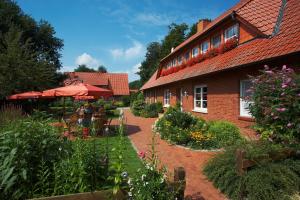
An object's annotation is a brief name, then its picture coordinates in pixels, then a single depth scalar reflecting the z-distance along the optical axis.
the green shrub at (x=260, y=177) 4.17
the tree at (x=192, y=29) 47.70
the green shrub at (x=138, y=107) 25.27
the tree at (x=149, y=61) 60.81
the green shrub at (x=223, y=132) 9.13
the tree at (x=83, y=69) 90.88
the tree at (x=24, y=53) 19.92
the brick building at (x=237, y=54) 8.17
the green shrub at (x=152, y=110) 22.59
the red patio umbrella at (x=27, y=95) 17.70
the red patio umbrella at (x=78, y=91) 10.63
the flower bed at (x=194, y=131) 9.03
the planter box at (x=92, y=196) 3.05
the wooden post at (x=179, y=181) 3.43
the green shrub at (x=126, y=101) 47.59
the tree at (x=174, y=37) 50.19
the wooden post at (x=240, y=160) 4.41
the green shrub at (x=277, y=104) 5.30
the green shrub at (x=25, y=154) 3.12
